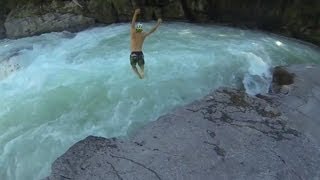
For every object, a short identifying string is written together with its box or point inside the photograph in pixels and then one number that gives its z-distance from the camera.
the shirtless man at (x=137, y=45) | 4.73
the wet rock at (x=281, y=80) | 4.93
